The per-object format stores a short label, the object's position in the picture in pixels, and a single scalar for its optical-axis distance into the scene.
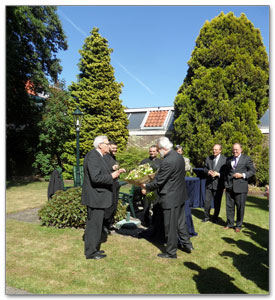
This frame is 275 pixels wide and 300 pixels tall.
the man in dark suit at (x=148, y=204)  6.02
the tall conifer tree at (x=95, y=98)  15.02
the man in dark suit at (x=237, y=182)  5.62
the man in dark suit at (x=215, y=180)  6.39
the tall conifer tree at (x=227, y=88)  11.18
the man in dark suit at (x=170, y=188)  4.11
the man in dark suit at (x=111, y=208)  5.13
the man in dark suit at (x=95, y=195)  4.05
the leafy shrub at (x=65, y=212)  5.55
